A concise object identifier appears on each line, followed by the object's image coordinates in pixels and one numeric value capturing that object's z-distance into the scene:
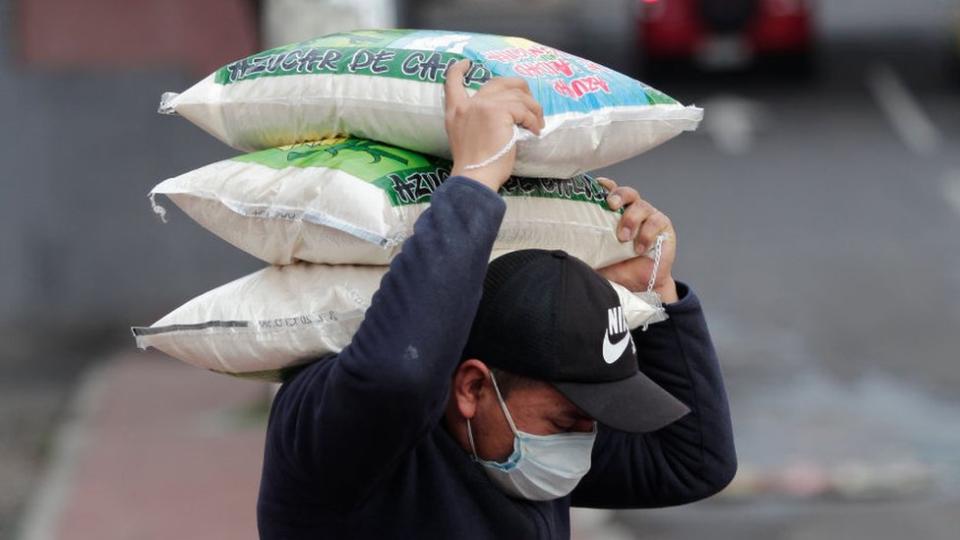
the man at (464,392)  5.04
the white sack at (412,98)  5.72
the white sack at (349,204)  5.51
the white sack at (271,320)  5.60
